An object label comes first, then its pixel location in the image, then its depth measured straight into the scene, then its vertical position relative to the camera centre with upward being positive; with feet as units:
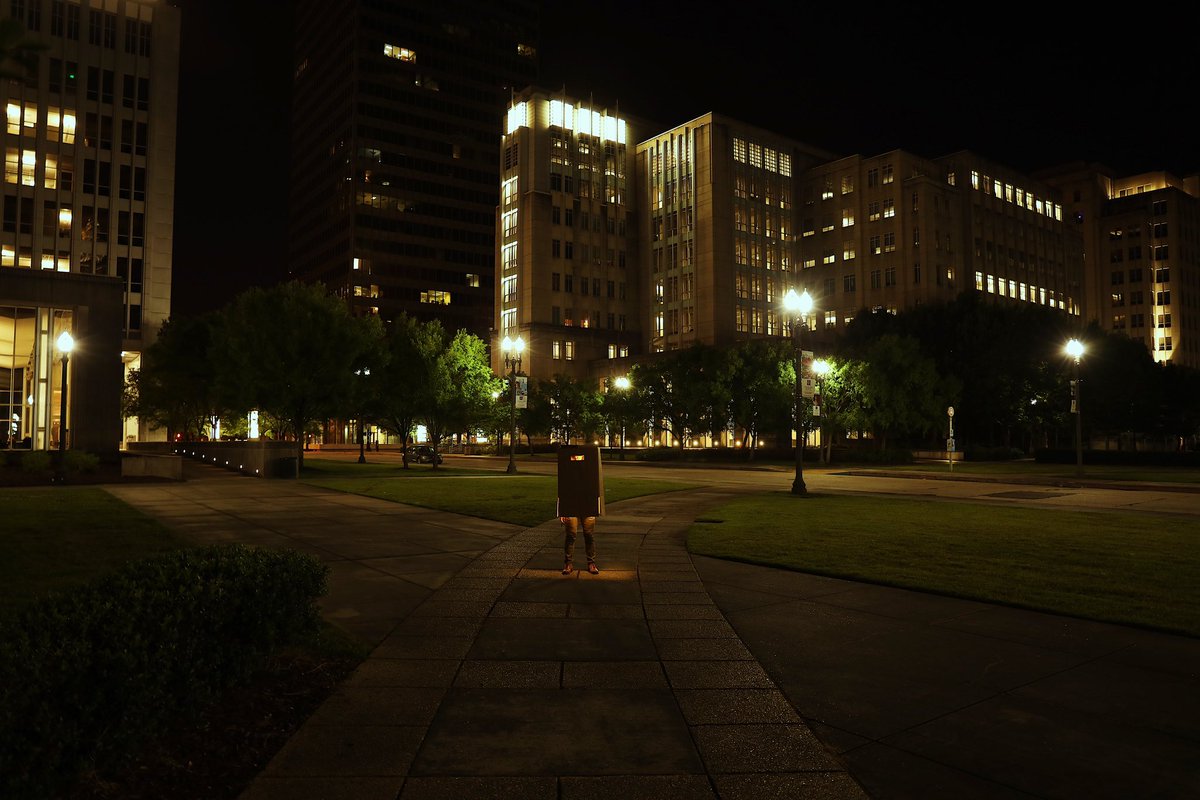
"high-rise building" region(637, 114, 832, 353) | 346.13 +100.08
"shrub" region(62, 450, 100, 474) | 100.91 -3.49
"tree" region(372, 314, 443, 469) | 165.27 +12.58
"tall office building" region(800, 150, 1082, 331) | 343.05 +98.21
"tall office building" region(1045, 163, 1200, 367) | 468.75 +113.10
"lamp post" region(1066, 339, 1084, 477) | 123.34 +8.54
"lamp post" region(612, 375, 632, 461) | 245.45 +17.08
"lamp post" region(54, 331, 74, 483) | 95.67 +1.20
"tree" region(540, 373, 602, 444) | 260.83 +10.23
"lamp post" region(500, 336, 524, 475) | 123.85 +13.03
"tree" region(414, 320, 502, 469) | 167.22 +11.95
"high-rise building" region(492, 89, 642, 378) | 347.97 +96.72
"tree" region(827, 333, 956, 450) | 188.24 +12.14
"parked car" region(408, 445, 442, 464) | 221.25 -5.65
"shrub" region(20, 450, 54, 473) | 98.70 -3.39
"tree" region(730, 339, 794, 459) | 197.06 +12.87
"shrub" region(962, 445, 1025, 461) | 205.90 -5.18
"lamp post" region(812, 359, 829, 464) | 184.75 +16.20
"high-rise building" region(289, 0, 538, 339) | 475.72 +186.78
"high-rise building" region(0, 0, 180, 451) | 247.91 +98.52
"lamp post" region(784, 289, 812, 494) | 89.81 +11.37
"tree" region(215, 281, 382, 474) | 130.41 +14.58
